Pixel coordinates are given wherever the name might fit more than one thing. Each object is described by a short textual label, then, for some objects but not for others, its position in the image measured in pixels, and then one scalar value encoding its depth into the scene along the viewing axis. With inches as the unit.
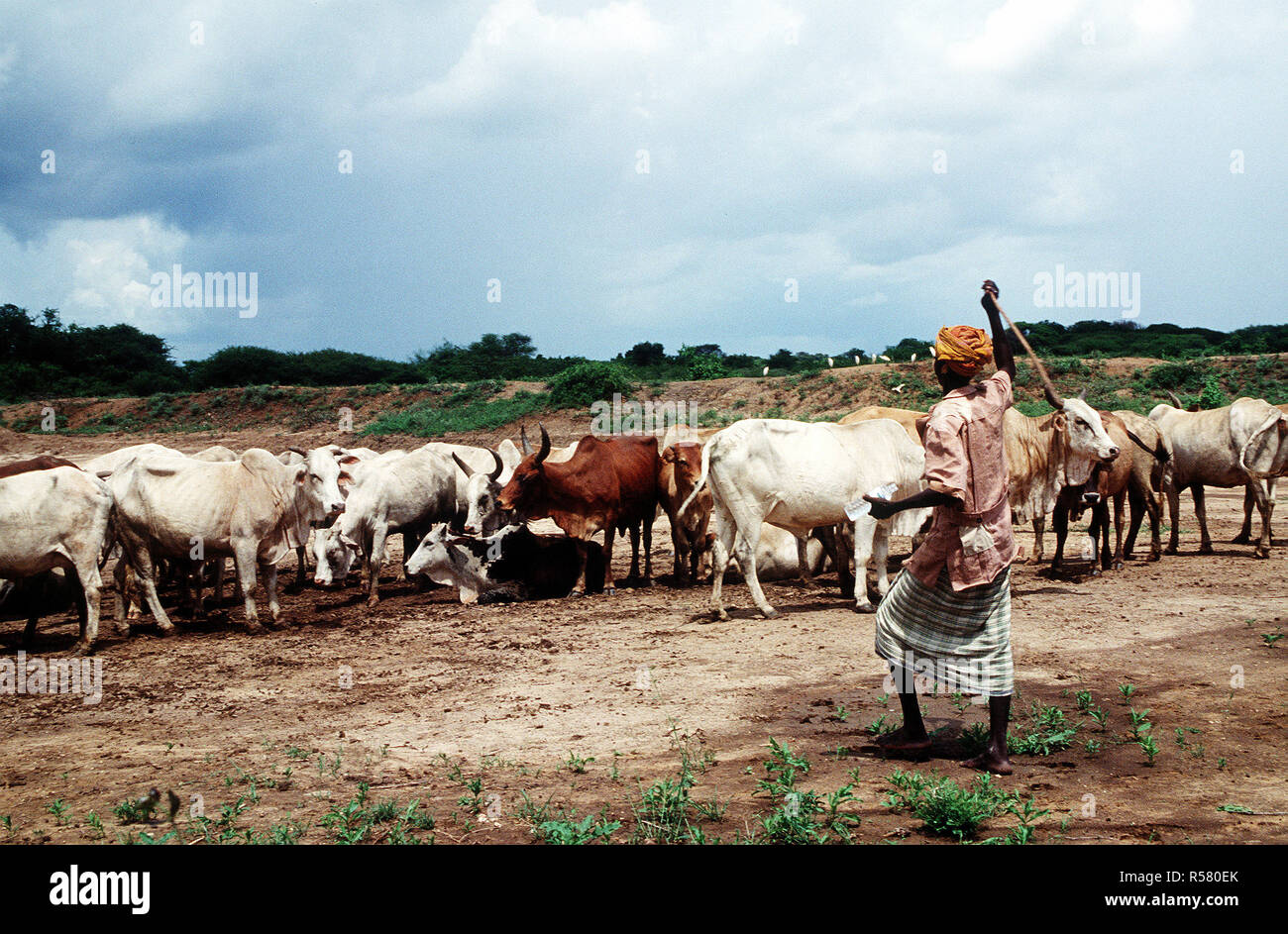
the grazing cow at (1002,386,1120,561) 438.0
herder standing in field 194.9
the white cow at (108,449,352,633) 396.8
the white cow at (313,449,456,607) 488.4
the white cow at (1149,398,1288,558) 508.7
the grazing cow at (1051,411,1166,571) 454.3
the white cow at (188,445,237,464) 564.2
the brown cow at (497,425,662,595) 474.6
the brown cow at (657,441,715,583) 487.8
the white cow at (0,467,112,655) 353.1
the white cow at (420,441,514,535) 489.7
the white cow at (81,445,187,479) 459.0
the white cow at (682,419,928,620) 389.1
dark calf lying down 475.8
